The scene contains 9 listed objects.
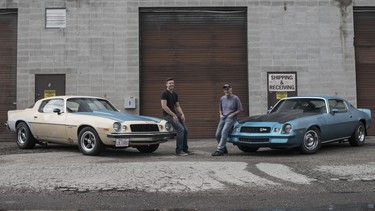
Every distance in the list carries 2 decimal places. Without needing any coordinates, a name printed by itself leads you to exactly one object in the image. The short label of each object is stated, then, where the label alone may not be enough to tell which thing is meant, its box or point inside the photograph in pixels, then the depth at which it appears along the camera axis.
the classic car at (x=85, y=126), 9.36
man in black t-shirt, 9.77
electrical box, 15.42
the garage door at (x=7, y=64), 15.64
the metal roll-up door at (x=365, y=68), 16.06
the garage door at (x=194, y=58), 15.83
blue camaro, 9.38
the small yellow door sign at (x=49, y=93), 15.58
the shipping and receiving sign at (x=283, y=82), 15.85
